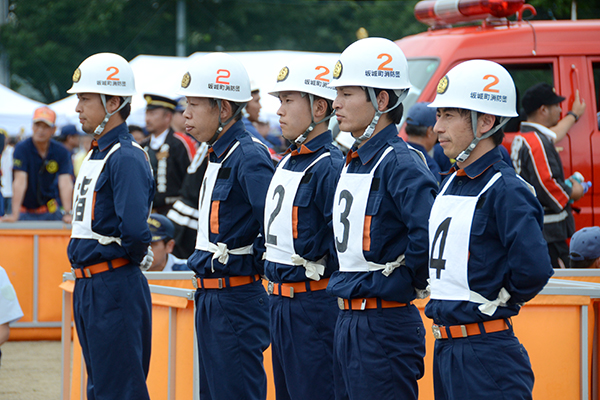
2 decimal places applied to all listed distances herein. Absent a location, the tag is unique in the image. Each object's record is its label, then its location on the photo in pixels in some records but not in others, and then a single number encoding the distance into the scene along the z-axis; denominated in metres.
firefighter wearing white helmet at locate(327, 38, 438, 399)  8.00
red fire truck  15.93
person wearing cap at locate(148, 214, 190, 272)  14.44
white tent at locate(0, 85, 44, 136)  44.75
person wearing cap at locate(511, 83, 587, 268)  14.92
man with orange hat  22.22
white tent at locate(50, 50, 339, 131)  40.63
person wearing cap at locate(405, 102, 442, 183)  14.18
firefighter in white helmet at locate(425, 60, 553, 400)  7.23
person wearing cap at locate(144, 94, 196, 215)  19.04
